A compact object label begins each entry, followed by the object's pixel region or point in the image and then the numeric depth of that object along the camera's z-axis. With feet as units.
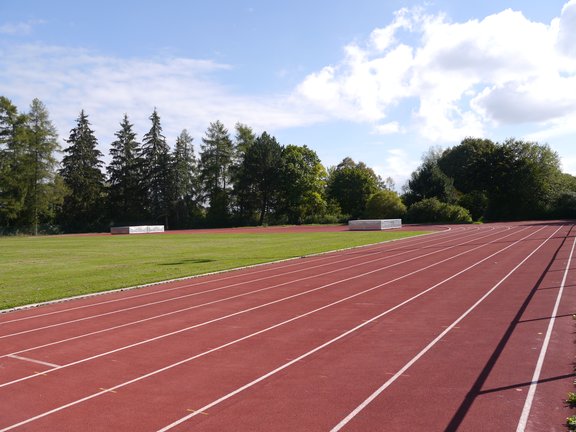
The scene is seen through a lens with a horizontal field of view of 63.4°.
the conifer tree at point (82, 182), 232.53
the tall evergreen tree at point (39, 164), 204.64
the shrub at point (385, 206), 199.52
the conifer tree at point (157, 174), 236.02
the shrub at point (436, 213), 187.73
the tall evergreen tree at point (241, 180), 237.25
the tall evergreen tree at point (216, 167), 241.76
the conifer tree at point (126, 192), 242.37
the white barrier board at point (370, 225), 153.99
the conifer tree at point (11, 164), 197.57
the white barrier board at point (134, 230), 191.01
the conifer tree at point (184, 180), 238.27
